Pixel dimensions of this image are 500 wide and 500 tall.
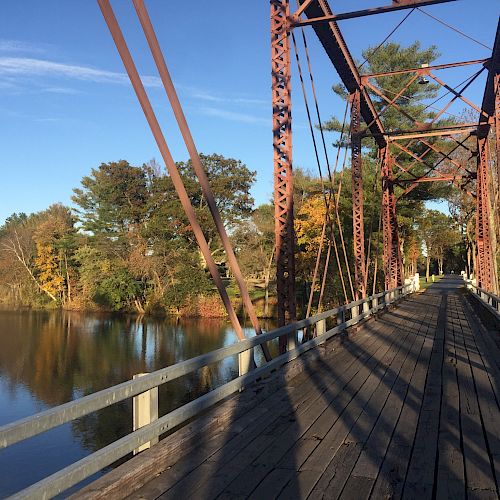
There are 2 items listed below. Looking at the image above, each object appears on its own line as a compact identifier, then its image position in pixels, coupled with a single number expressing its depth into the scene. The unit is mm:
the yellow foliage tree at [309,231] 37031
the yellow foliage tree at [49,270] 61062
